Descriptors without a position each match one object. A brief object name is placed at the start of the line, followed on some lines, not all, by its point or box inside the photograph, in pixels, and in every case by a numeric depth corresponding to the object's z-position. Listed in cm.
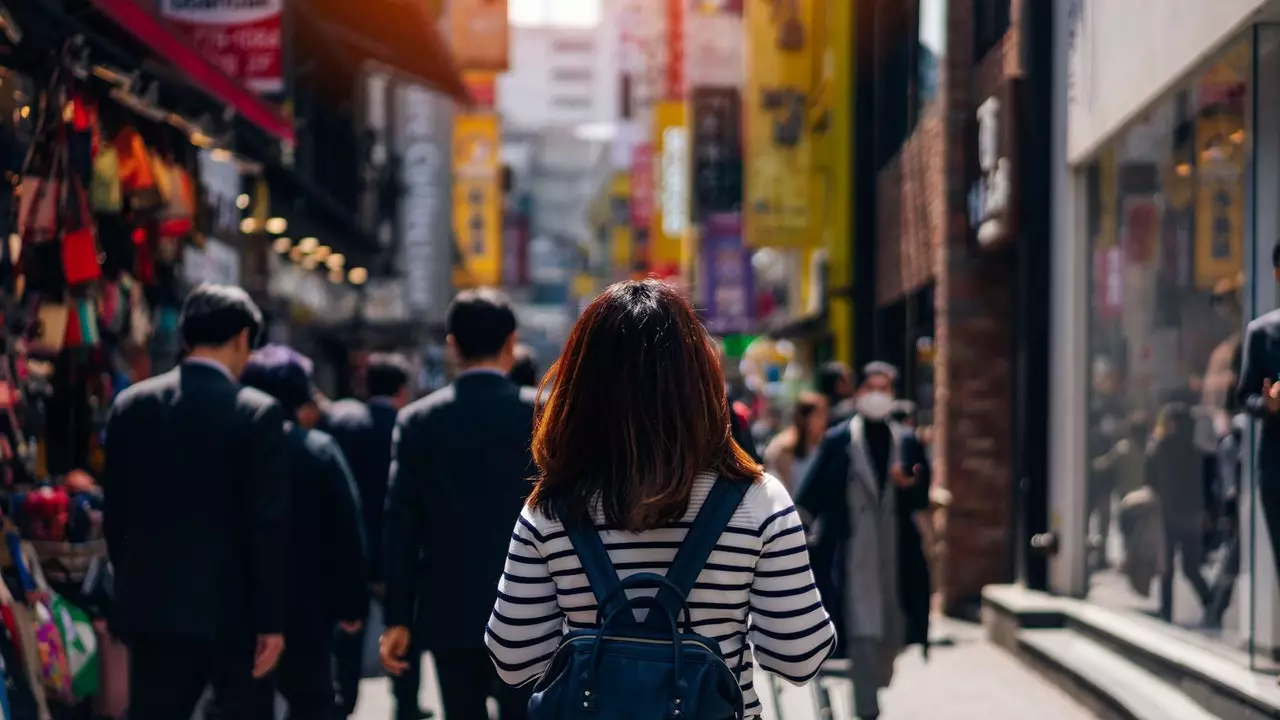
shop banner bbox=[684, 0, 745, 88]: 3625
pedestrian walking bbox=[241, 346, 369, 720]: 591
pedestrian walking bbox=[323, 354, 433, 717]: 848
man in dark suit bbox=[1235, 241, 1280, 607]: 599
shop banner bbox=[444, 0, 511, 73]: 3438
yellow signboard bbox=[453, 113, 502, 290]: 5388
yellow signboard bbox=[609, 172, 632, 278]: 8606
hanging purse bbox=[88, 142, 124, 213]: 834
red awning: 787
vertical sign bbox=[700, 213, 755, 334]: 3581
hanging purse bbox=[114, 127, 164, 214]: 880
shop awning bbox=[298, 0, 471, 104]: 1834
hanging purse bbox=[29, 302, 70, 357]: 749
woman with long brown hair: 300
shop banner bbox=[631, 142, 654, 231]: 6981
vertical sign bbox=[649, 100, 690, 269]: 4450
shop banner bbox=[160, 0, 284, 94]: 1115
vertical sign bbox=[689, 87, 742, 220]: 3119
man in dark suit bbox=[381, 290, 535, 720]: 509
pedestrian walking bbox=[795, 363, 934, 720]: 774
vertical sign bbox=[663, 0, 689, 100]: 5544
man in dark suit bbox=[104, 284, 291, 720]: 503
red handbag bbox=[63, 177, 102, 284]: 733
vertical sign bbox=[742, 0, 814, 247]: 2427
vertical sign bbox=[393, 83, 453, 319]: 3434
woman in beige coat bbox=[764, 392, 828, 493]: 1011
